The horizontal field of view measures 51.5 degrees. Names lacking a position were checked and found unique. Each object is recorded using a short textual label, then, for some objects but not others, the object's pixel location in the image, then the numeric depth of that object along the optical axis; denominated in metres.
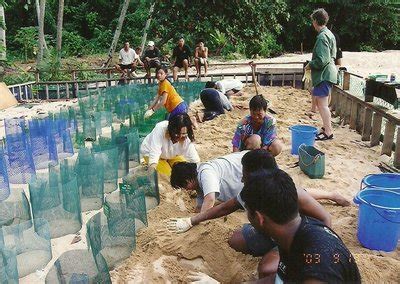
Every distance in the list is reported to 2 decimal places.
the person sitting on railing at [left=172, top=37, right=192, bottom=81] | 11.11
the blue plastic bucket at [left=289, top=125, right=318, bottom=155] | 5.09
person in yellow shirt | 5.66
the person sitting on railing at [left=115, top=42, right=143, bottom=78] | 12.41
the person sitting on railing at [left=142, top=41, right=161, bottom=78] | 11.58
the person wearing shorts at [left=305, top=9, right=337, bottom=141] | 5.50
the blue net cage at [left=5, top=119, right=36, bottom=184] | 4.54
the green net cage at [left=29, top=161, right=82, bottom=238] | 3.41
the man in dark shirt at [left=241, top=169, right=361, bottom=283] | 1.50
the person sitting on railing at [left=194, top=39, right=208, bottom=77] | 11.94
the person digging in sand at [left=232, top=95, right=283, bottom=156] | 3.94
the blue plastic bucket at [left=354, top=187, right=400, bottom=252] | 2.80
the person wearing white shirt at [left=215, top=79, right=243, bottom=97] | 8.02
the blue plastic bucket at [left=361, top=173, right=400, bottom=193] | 3.38
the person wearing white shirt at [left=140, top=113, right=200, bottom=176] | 3.97
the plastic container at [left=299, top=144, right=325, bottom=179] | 4.34
